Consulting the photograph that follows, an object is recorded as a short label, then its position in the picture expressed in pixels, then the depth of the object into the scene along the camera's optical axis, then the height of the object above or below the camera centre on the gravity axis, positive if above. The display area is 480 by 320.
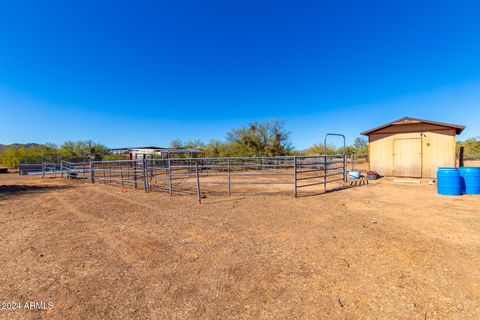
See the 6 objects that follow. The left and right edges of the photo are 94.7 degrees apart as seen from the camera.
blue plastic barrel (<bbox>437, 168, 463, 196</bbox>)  6.30 -0.85
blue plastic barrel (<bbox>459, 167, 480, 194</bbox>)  6.45 -0.82
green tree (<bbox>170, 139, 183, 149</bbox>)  31.44 +1.91
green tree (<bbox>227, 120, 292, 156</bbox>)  22.69 +1.52
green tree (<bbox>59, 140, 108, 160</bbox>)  27.29 +1.44
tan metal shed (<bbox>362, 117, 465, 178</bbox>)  9.59 +0.29
